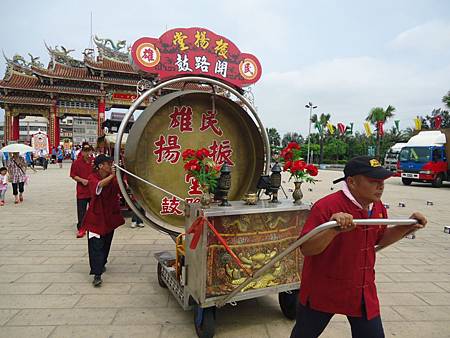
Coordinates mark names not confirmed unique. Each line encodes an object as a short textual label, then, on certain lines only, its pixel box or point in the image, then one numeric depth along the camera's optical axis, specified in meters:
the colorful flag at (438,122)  26.00
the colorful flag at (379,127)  35.84
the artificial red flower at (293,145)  3.14
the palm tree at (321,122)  49.76
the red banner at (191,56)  3.26
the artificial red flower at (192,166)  2.80
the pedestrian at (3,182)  8.97
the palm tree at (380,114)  42.59
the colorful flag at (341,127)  46.25
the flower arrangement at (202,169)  2.79
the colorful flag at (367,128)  36.91
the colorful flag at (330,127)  43.22
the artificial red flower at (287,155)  3.13
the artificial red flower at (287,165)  3.08
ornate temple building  24.27
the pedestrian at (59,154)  26.25
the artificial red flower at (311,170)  2.99
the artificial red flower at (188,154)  2.84
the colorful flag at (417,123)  27.41
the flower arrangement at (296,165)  3.01
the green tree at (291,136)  70.19
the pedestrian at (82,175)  5.88
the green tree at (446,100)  25.87
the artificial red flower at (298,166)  3.00
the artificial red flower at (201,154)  2.80
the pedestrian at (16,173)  9.11
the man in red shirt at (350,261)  1.87
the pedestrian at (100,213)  3.72
